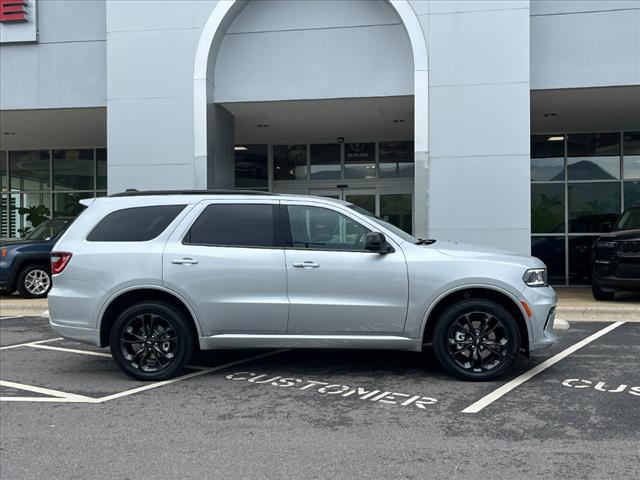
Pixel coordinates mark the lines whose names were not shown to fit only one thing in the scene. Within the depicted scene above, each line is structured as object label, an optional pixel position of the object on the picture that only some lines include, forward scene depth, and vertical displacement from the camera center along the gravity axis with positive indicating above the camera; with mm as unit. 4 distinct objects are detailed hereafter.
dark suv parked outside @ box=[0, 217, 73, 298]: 12031 -481
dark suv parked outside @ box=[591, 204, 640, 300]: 10328 -367
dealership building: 10352 +3085
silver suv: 5711 -449
